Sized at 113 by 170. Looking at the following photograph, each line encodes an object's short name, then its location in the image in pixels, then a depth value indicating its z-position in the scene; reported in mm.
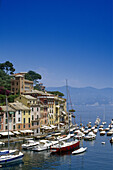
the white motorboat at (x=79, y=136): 92031
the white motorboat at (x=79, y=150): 67700
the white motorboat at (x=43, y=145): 70119
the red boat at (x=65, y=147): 68188
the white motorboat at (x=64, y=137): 84794
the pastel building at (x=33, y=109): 98375
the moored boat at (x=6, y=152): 59241
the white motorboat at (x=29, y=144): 71544
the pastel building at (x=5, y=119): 85125
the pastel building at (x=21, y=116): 91562
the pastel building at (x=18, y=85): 120062
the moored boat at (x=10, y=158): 55938
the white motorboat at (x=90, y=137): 92944
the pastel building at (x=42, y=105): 106875
